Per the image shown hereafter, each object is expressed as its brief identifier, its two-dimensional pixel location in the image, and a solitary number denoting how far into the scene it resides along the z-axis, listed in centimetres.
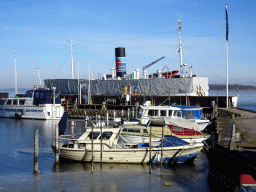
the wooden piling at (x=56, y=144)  2134
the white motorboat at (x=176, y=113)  3069
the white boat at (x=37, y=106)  5025
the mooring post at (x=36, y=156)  1941
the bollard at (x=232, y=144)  1725
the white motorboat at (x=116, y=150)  2098
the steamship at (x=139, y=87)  4766
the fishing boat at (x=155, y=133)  2455
